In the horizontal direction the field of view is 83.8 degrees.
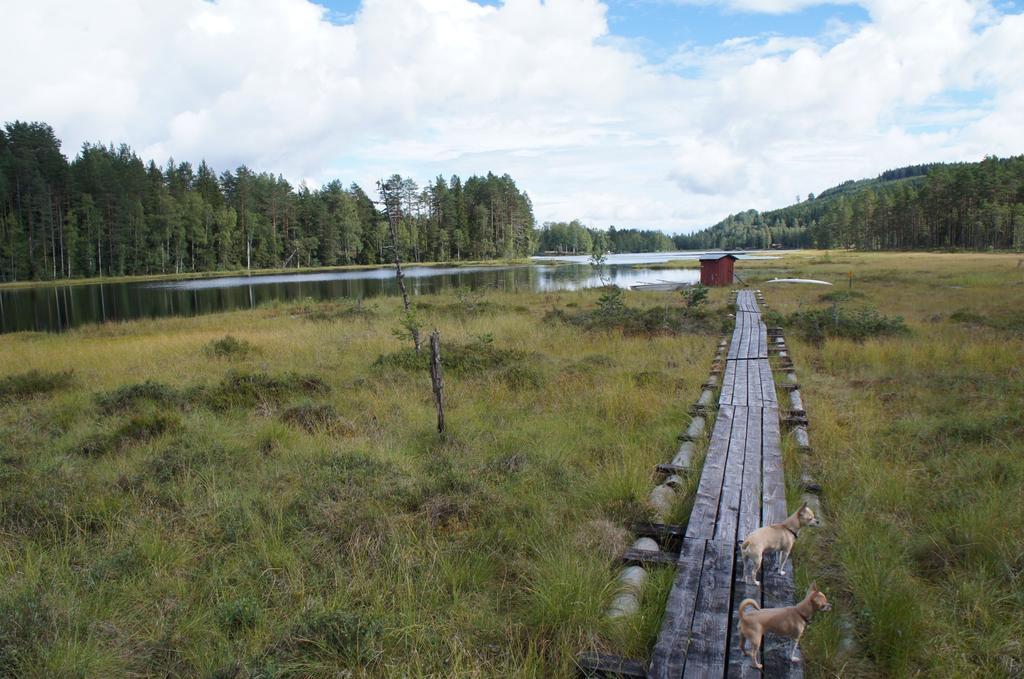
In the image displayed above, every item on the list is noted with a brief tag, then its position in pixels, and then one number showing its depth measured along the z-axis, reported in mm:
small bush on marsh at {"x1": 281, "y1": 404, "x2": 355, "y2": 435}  7984
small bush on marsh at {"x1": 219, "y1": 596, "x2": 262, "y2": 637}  3732
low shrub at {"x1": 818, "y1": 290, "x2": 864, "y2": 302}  24227
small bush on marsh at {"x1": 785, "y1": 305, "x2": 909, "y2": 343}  14961
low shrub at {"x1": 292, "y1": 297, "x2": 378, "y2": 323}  24234
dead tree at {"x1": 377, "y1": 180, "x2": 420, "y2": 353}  12262
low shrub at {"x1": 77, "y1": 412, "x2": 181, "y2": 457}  7352
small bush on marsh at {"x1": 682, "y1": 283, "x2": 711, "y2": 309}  20641
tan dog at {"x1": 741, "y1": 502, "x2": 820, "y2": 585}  3883
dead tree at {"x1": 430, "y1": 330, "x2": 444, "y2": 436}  7320
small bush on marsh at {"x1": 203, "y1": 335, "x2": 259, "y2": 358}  15305
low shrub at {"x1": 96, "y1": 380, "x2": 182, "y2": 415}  9500
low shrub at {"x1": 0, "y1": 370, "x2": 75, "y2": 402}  11094
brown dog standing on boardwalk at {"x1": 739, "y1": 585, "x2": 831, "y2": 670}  3086
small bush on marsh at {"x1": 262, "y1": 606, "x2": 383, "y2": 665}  3342
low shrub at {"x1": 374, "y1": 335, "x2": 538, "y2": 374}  12008
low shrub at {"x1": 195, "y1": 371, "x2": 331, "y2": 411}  9719
